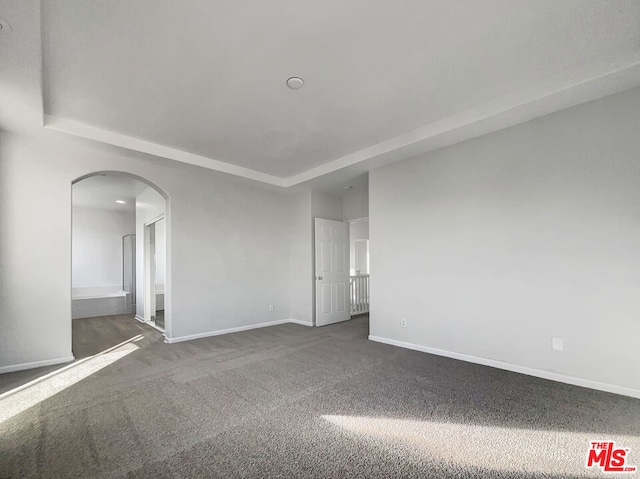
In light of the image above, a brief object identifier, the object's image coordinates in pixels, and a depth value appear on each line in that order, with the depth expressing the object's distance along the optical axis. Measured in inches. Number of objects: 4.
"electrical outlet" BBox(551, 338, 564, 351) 116.6
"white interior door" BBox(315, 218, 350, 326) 226.2
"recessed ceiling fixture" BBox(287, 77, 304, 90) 106.0
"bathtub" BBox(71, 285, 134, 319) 269.3
